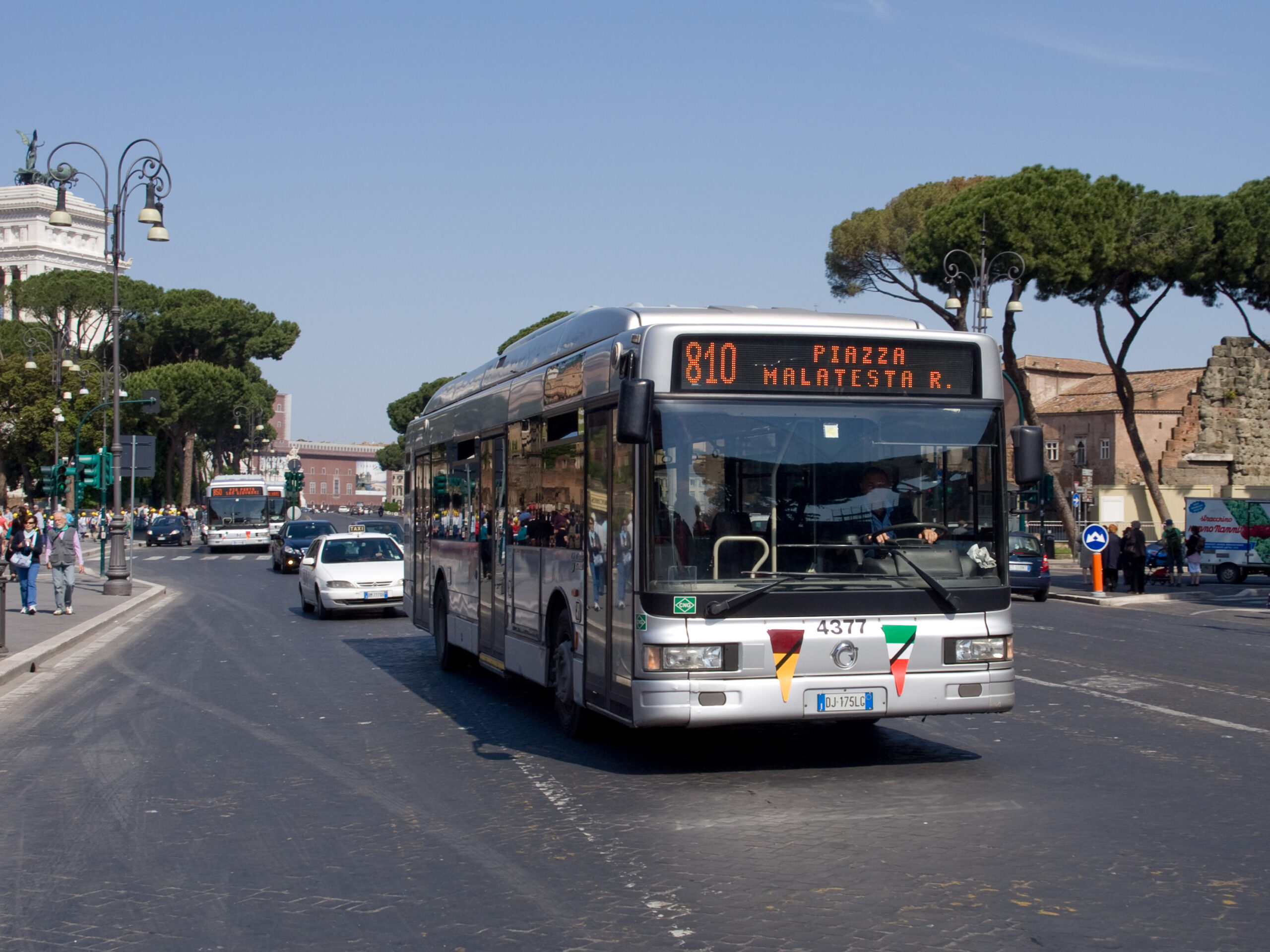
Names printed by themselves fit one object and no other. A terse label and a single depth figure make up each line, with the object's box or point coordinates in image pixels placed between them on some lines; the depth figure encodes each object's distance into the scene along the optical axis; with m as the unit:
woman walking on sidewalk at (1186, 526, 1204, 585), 34.34
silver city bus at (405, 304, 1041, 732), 7.63
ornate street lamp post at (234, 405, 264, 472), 82.75
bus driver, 7.85
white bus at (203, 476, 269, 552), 55.94
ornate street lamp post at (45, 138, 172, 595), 24.69
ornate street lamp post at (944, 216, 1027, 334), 31.89
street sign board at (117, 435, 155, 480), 30.41
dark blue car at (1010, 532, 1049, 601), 27.28
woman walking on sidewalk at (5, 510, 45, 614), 21.81
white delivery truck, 34.50
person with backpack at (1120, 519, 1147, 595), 29.61
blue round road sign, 26.77
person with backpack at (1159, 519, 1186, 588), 34.03
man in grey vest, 21.19
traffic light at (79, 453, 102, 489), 33.28
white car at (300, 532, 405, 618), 21.62
